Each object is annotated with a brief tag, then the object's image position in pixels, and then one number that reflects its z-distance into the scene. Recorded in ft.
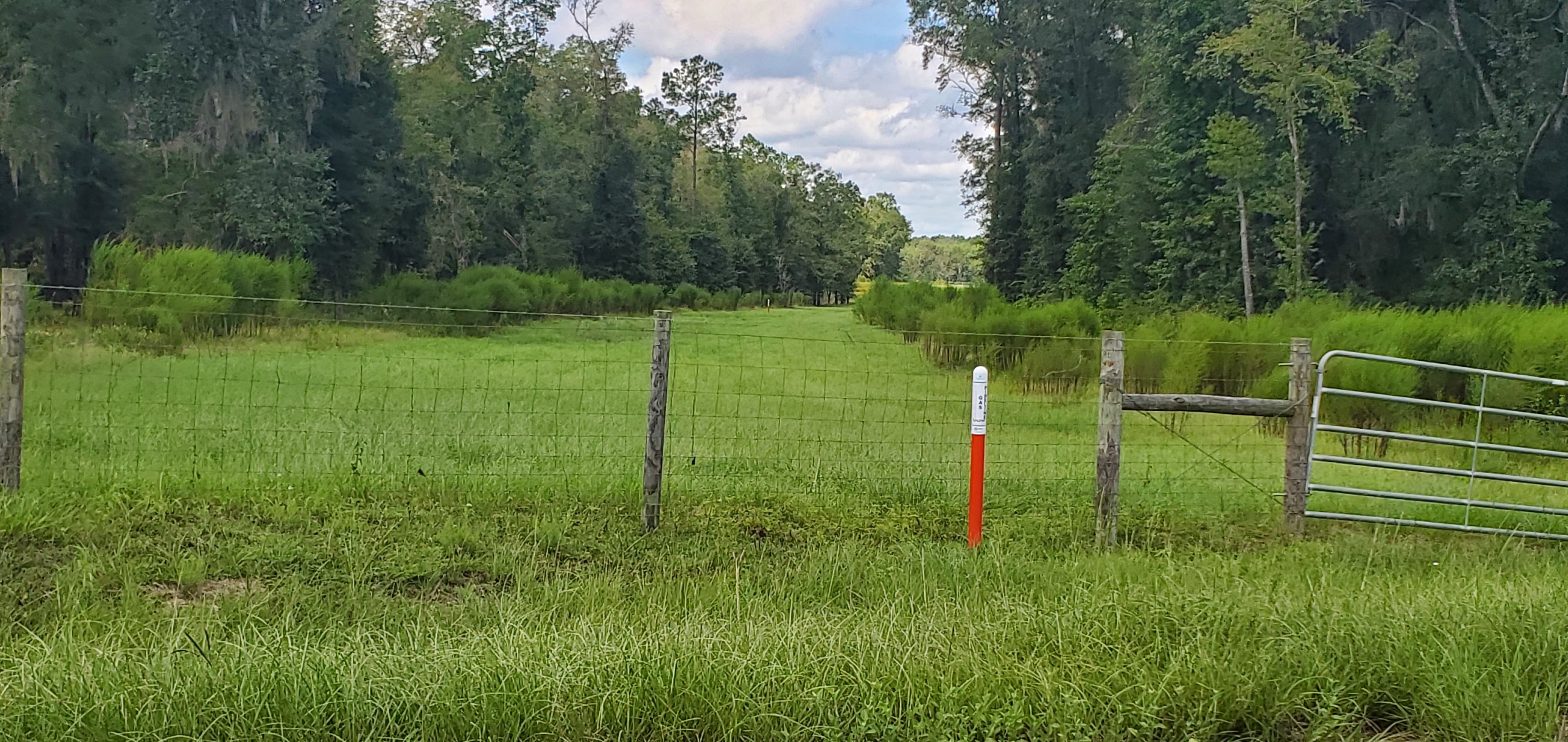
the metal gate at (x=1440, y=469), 19.69
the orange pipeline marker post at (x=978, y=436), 16.53
